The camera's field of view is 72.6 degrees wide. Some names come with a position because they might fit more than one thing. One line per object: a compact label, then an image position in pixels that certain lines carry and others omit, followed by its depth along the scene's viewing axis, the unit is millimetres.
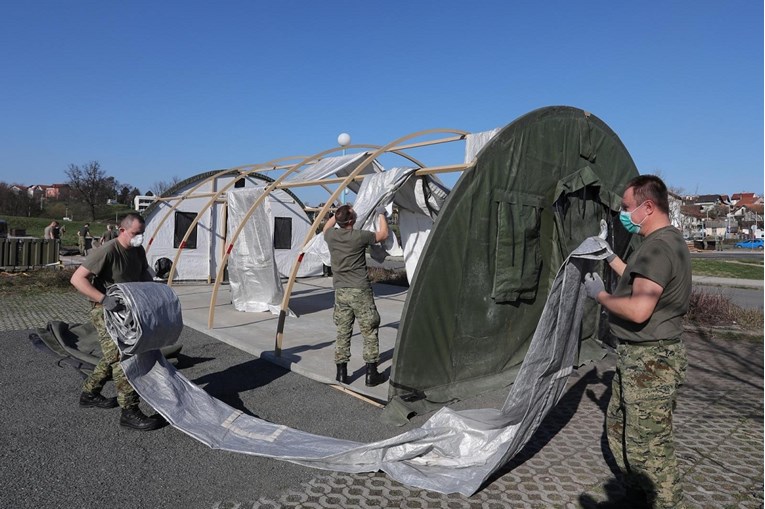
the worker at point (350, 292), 5570
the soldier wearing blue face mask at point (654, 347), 2904
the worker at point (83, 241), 21442
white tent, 14312
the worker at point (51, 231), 17728
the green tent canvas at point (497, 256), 5082
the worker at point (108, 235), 16061
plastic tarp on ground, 3570
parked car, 47594
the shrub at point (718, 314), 9961
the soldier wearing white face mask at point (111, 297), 4395
